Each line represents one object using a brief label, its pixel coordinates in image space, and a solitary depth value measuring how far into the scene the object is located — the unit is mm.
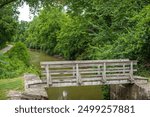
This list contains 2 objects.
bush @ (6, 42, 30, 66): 27422
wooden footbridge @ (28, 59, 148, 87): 13773
